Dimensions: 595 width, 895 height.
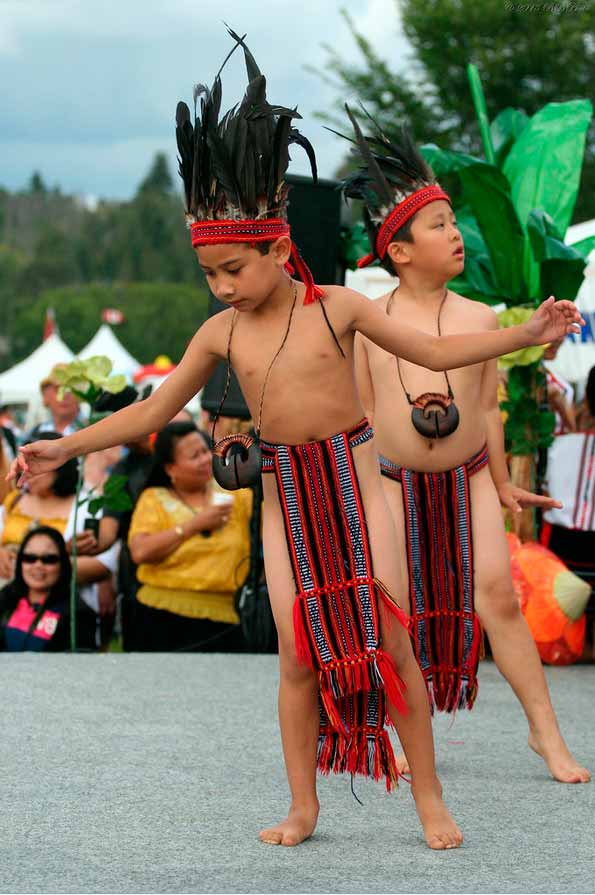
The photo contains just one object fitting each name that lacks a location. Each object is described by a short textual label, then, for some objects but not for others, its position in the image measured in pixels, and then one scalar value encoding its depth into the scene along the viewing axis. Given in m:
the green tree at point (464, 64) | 36.31
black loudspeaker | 13.02
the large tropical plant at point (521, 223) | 12.17
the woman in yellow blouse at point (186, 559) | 13.55
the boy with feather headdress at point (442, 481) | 8.38
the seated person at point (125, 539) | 13.91
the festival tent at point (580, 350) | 16.69
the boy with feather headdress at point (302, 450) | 6.57
